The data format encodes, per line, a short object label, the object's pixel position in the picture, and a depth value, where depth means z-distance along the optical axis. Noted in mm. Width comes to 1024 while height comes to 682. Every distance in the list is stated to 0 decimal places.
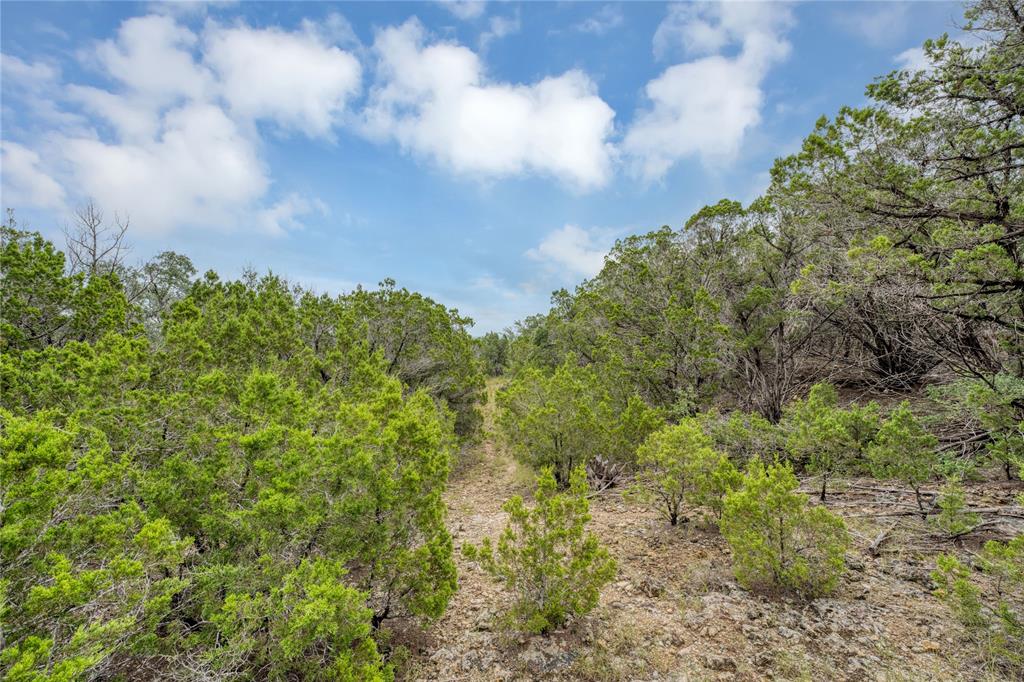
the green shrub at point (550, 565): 4477
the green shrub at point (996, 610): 3504
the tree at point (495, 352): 33844
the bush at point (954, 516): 5094
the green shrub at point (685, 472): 6215
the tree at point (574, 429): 9328
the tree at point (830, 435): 6332
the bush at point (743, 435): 7969
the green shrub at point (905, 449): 5582
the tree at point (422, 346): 13562
